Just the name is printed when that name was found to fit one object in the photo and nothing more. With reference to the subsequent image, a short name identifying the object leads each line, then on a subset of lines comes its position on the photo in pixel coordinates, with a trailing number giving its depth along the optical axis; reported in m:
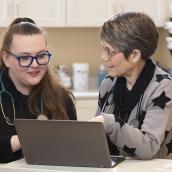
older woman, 2.23
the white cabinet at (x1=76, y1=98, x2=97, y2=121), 5.11
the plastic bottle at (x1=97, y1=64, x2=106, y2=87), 5.51
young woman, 2.50
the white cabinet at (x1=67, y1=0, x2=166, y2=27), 5.22
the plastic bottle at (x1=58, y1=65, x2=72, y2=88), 5.49
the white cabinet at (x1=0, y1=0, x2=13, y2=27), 5.13
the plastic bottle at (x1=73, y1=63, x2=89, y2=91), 5.46
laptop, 1.95
